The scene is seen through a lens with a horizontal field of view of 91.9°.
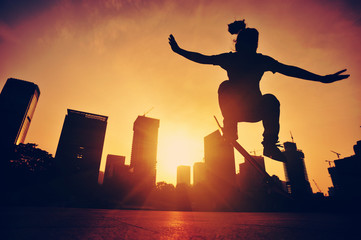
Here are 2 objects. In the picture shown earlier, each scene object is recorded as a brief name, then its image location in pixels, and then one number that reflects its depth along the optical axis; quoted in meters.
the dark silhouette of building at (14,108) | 123.94
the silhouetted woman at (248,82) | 3.23
